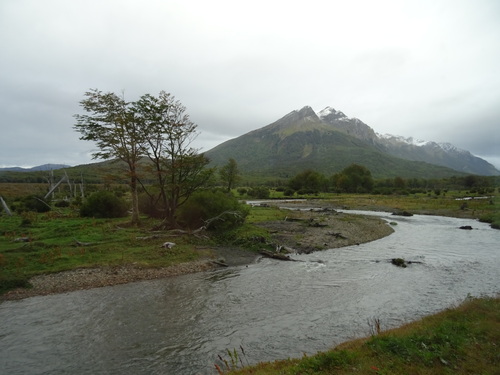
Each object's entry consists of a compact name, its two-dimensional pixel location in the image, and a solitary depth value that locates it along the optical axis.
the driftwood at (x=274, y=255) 29.20
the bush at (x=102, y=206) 47.09
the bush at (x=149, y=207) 46.58
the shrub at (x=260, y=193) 118.34
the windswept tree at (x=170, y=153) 37.03
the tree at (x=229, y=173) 103.11
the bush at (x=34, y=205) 54.47
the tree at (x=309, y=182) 146.88
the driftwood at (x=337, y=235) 38.58
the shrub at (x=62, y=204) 63.07
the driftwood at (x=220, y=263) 27.06
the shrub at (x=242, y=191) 124.44
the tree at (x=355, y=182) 146.62
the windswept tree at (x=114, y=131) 37.53
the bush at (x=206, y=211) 38.91
